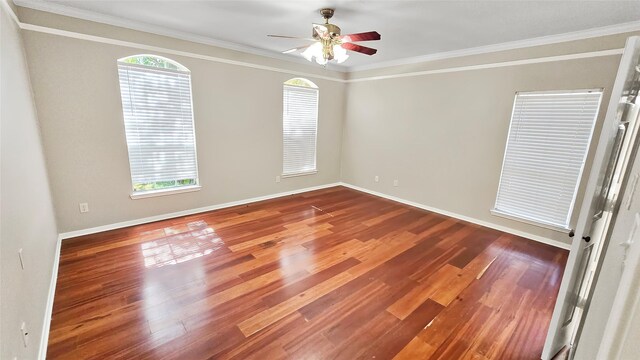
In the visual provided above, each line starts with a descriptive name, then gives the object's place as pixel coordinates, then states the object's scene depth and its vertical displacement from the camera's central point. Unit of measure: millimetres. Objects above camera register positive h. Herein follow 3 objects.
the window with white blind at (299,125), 4953 +65
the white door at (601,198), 1325 -306
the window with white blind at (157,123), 3326 -10
